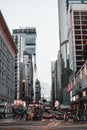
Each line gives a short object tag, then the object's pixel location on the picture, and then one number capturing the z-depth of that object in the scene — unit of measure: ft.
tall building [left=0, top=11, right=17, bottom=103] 354.00
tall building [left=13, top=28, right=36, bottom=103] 597.93
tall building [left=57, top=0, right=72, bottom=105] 623.85
